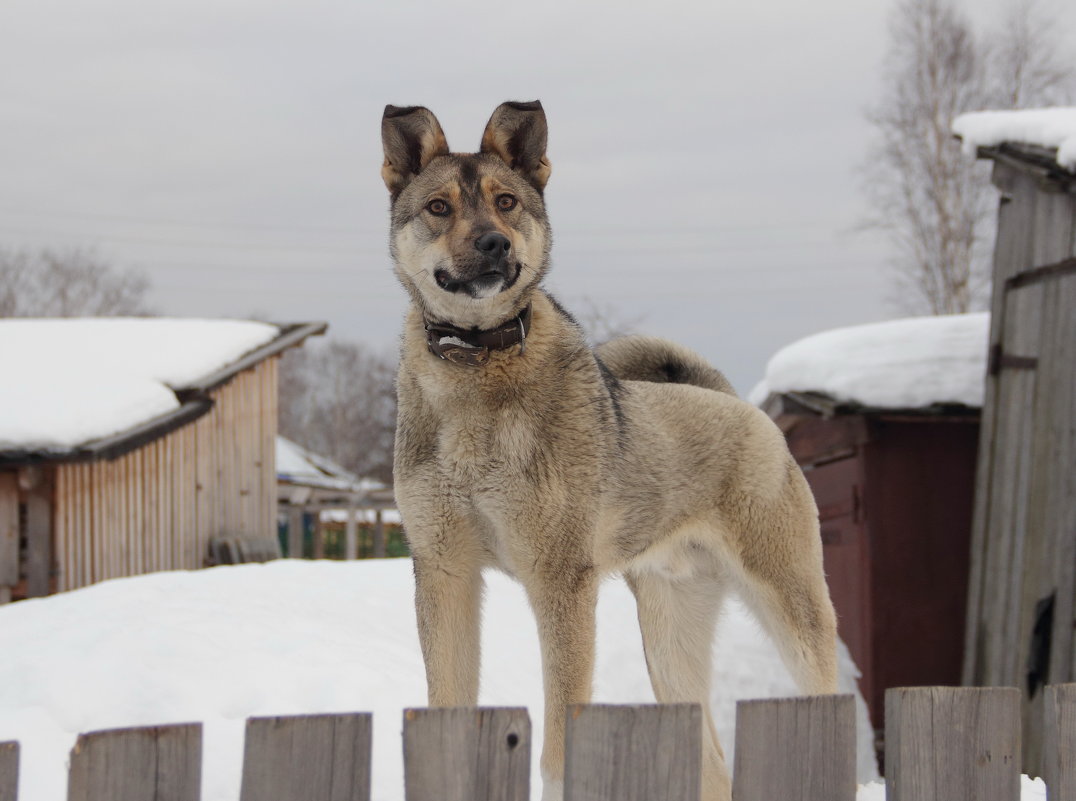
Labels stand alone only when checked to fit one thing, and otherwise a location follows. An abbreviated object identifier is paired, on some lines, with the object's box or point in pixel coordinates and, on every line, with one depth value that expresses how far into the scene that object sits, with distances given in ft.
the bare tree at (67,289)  129.18
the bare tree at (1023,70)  75.00
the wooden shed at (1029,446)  23.75
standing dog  11.12
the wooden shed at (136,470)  43.27
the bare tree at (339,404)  178.60
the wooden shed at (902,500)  29.45
